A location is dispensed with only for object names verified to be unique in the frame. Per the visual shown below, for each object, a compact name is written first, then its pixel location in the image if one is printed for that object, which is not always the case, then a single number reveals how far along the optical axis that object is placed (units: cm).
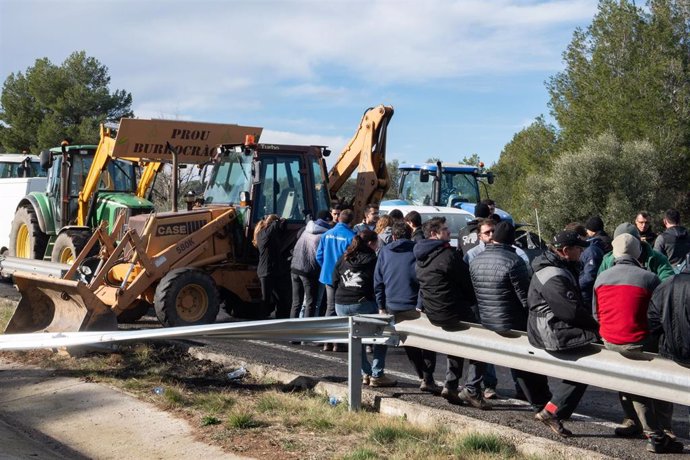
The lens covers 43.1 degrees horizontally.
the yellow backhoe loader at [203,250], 1122
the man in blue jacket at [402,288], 815
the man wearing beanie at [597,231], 1017
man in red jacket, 623
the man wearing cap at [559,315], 639
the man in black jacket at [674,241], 1074
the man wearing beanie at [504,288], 712
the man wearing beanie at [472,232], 1048
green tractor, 1641
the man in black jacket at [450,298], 745
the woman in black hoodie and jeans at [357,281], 897
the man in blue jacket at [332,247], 1040
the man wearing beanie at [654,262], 839
